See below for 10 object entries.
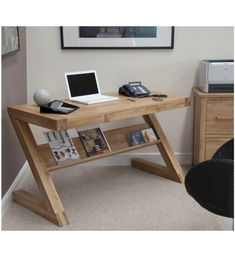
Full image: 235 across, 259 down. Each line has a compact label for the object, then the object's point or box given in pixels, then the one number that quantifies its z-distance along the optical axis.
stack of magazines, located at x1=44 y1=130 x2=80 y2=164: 3.26
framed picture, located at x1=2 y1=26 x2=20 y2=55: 3.02
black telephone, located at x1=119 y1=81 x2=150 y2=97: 3.56
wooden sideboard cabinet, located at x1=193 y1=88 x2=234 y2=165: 3.71
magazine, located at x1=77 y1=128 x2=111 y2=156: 3.46
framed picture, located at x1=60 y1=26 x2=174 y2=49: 3.87
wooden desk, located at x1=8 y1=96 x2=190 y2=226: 2.84
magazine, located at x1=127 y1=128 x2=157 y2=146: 3.76
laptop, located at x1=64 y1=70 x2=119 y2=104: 3.33
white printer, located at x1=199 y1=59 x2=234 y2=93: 3.70
